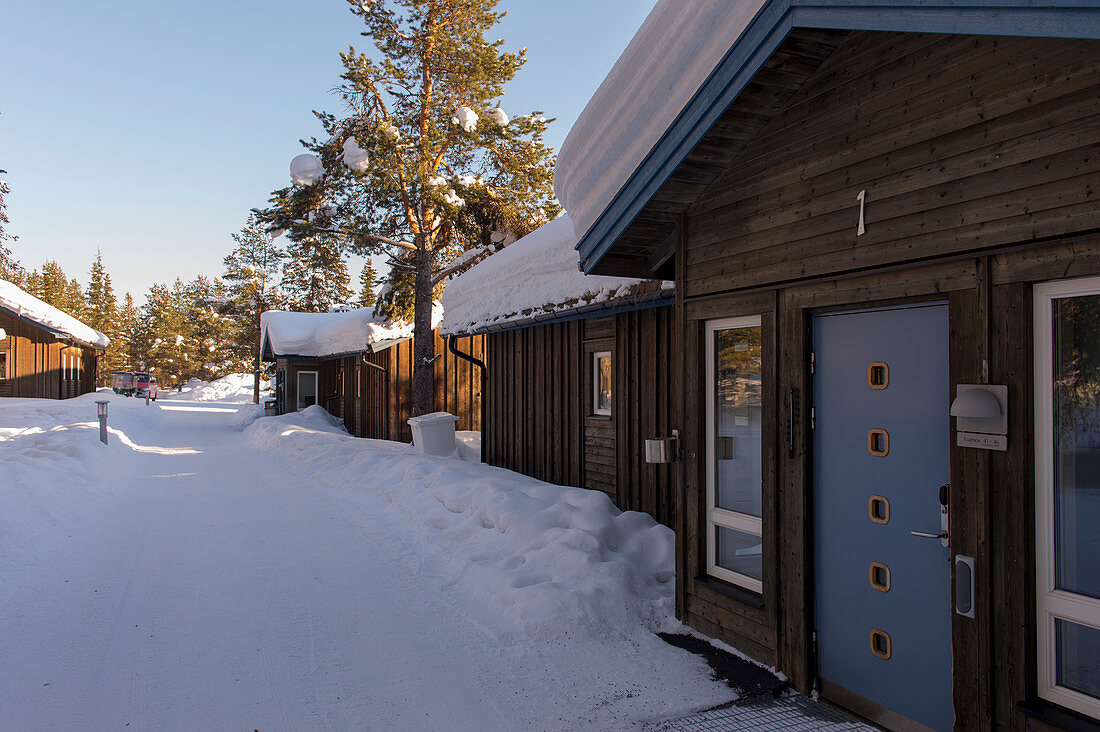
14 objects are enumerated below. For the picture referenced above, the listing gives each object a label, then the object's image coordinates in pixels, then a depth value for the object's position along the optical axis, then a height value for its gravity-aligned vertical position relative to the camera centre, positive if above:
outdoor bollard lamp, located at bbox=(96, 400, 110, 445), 15.05 -1.11
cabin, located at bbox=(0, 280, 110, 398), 25.91 +1.37
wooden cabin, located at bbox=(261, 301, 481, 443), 18.14 +0.17
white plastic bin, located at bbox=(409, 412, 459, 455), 13.20 -1.15
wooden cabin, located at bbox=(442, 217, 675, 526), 7.29 +0.14
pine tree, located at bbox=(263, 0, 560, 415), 15.83 +5.55
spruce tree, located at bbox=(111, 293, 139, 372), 57.44 +3.28
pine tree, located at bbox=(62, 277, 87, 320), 53.31 +6.47
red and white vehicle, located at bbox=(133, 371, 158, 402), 46.81 -0.58
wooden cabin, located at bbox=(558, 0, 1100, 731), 2.75 +0.24
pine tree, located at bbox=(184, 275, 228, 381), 55.69 +3.85
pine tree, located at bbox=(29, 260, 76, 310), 52.53 +7.70
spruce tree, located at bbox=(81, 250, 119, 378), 55.94 +5.78
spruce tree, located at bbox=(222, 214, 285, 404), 42.75 +6.44
